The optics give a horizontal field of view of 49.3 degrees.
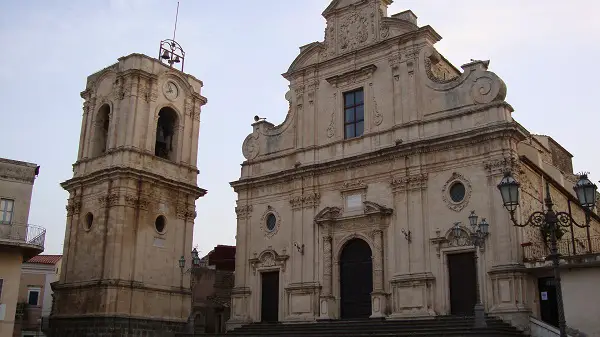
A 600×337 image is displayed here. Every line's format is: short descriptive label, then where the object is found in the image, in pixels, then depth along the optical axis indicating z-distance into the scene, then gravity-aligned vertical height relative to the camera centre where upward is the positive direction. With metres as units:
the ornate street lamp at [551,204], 11.63 +2.38
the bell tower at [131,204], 28.62 +5.64
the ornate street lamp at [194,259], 29.81 +3.11
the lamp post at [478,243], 18.23 +2.40
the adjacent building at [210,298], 34.97 +1.67
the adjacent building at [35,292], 38.09 +2.06
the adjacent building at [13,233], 21.81 +3.06
